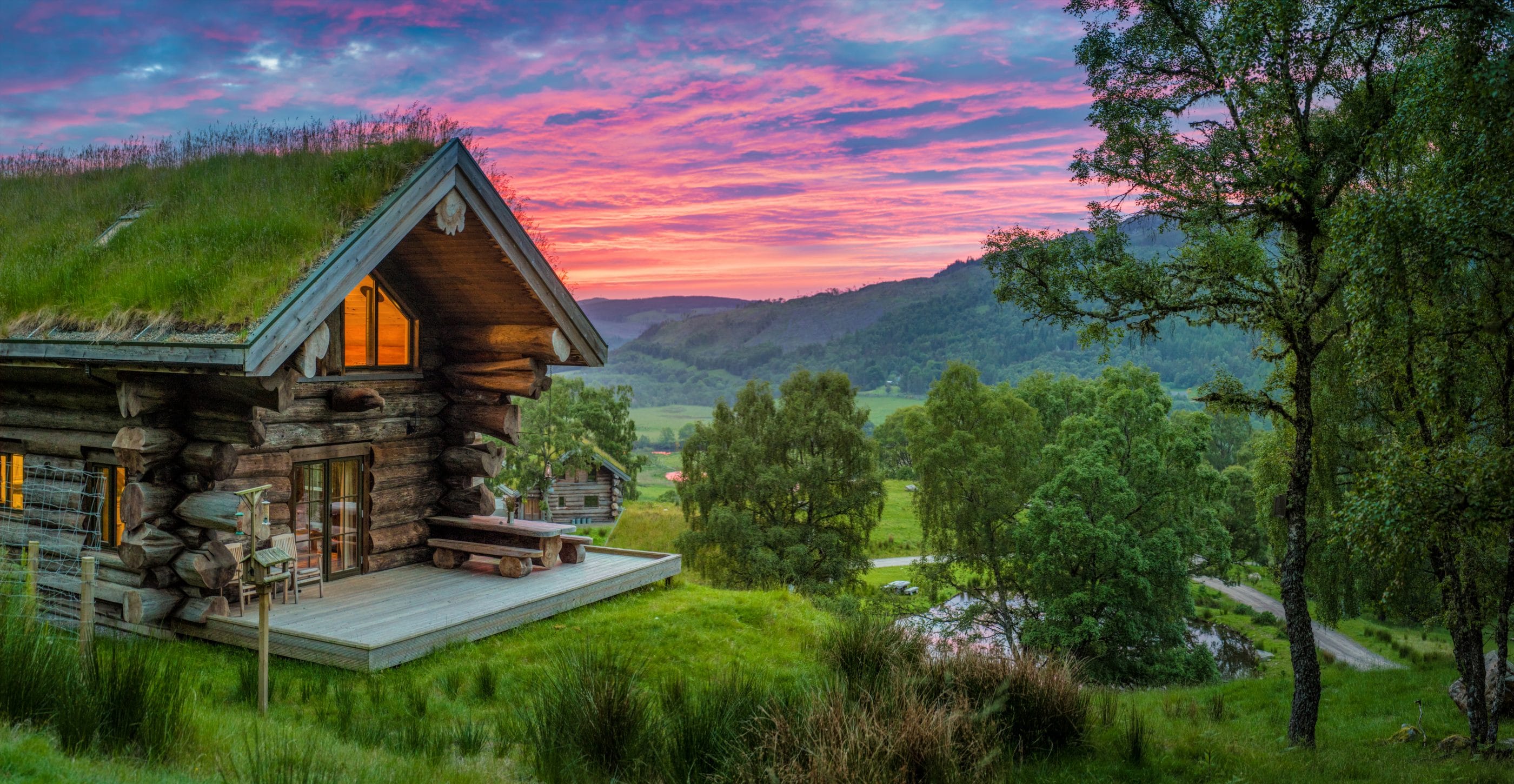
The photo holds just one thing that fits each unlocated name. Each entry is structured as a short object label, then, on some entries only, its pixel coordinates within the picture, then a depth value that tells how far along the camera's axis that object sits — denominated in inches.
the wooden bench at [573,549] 502.9
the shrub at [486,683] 322.3
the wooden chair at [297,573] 394.9
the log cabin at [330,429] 346.3
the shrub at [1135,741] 290.4
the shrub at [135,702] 204.5
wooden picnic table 478.3
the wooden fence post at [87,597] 257.4
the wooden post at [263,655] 274.5
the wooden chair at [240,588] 377.1
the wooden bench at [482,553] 470.0
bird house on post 275.6
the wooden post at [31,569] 258.1
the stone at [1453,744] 399.9
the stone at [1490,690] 493.0
